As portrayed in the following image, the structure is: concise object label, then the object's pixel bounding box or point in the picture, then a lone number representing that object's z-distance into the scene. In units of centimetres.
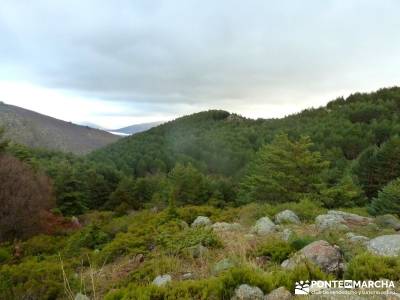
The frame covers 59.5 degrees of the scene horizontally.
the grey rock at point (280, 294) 374
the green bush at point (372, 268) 411
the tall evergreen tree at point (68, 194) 2850
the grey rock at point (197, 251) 658
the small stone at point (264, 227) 791
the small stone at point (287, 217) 900
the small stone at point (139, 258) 738
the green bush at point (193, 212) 1095
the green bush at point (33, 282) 632
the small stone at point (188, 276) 553
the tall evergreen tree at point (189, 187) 2392
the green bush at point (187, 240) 697
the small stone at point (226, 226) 852
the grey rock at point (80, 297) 511
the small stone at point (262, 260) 556
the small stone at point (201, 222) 960
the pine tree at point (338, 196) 1536
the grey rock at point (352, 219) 906
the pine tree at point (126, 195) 3103
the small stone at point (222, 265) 523
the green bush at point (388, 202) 1367
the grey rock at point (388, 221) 867
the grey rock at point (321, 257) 467
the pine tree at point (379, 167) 2350
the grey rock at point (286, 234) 689
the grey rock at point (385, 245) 551
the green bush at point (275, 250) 562
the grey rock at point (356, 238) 652
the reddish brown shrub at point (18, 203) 1753
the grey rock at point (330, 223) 780
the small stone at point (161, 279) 513
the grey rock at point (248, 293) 388
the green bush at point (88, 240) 1079
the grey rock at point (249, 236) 716
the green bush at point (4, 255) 1079
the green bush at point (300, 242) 575
